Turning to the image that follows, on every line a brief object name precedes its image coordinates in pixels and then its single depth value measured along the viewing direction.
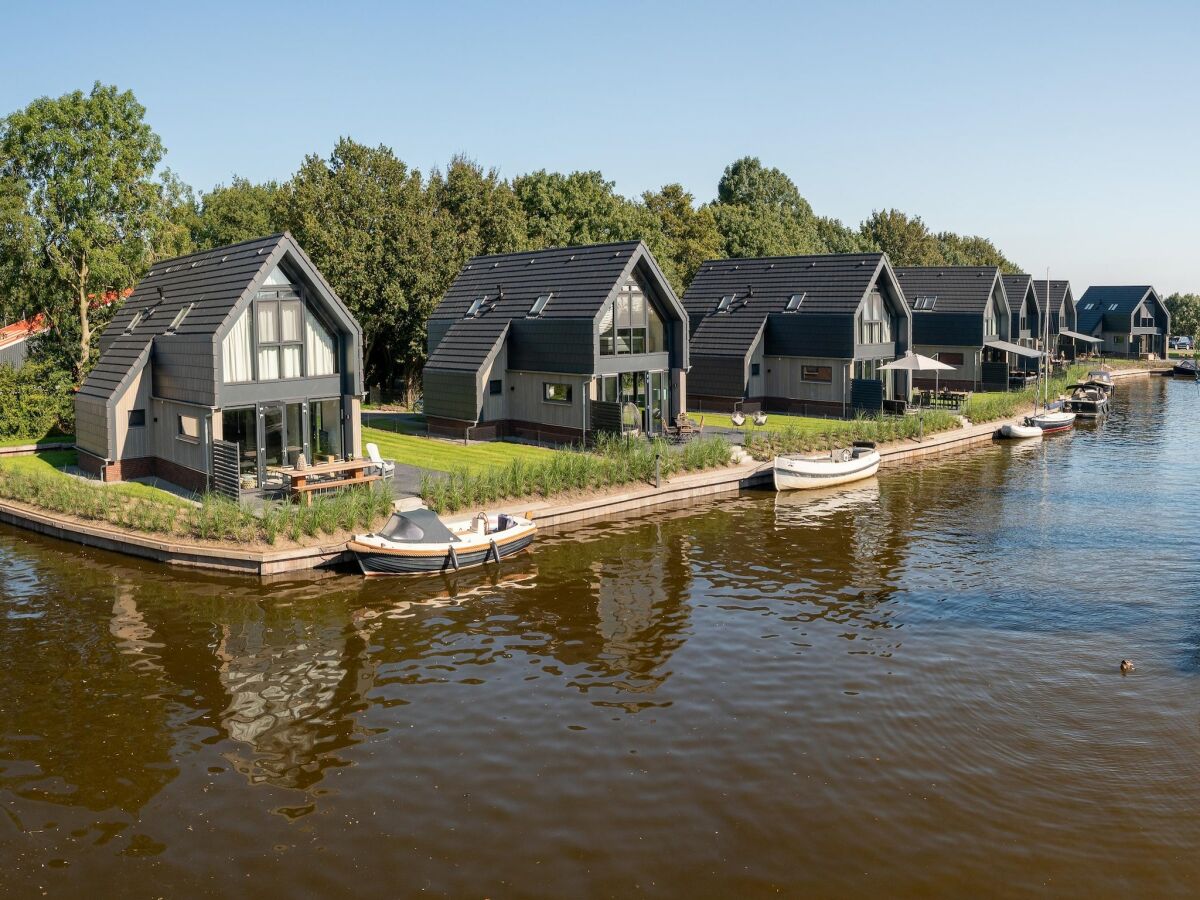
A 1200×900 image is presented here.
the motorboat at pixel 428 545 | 24.48
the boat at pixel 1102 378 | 69.38
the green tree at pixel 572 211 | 61.28
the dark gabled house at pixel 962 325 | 63.66
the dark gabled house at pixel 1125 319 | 98.84
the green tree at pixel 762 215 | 83.88
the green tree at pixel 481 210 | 56.34
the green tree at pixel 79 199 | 42.34
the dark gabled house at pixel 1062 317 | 85.12
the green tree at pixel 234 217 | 79.56
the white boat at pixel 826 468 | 35.50
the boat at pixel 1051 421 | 51.72
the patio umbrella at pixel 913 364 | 48.65
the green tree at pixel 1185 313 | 117.94
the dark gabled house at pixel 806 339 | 49.16
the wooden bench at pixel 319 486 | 28.11
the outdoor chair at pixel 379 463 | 30.20
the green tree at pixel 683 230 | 74.81
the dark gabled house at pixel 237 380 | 30.25
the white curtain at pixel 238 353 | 30.14
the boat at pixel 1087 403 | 60.03
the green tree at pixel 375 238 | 49.59
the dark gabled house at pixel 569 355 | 39.56
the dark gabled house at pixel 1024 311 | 72.06
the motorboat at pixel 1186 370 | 87.03
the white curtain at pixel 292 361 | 31.50
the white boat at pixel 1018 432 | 48.59
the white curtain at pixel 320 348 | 31.95
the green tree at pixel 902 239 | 111.19
